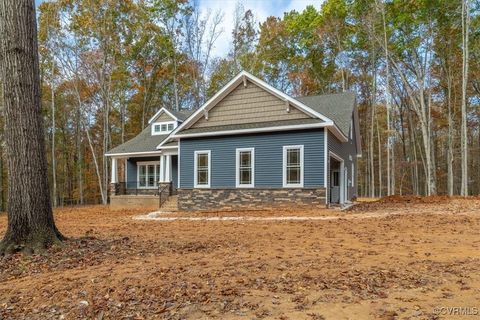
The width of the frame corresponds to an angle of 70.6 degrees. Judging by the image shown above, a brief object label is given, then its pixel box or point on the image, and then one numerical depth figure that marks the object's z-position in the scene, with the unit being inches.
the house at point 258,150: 517.3
